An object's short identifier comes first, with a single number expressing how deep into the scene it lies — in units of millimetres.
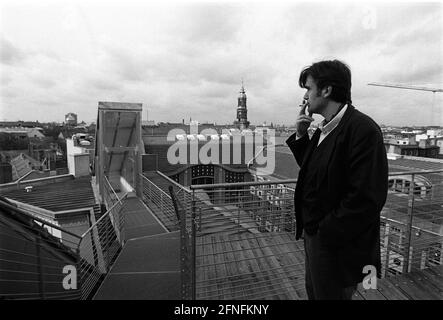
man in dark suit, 1384
